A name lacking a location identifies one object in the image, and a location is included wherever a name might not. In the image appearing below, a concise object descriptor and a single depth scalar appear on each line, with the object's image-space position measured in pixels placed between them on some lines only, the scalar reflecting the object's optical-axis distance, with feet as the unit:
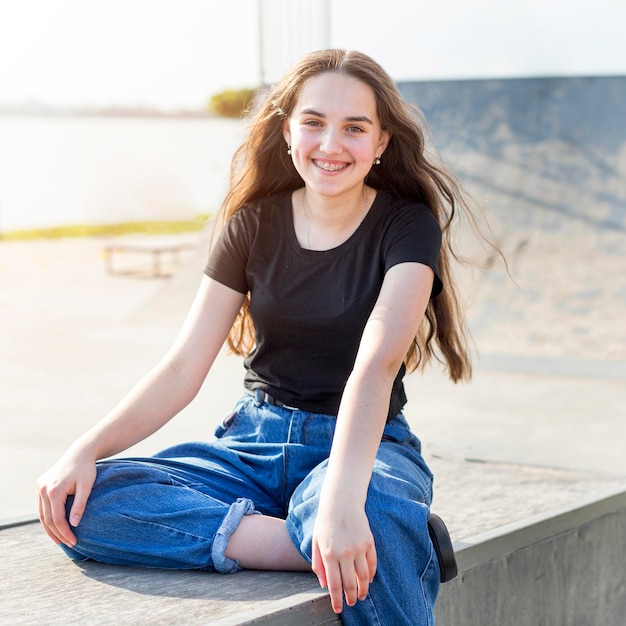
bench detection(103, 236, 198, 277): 29.99
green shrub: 41.31
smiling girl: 4.61
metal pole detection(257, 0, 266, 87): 20.02
